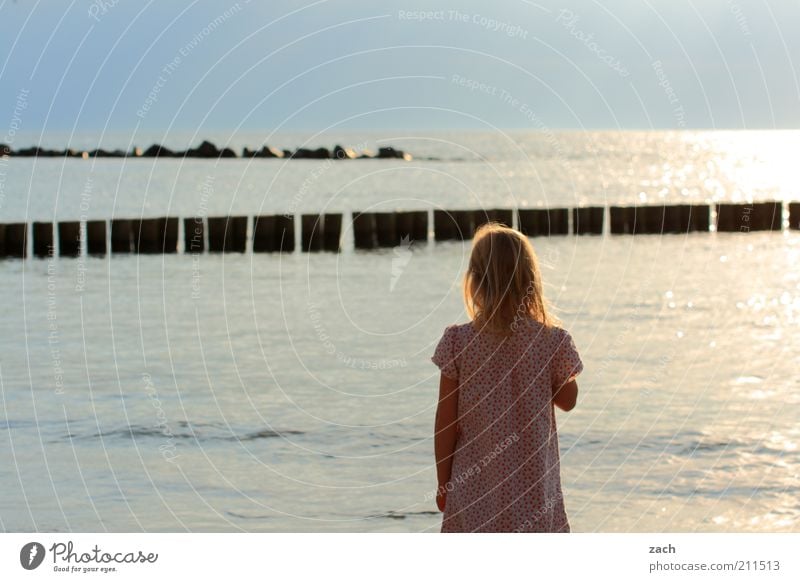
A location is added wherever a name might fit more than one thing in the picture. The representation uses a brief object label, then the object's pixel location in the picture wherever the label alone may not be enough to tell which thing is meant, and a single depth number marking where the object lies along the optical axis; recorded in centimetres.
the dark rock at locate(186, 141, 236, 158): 8619
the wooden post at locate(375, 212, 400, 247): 3044
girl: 498
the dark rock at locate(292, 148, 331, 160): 8252
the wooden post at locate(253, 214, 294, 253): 2959
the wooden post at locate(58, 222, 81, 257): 2845
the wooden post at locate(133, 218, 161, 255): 2912
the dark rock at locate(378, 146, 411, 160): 8341
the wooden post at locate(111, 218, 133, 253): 2853
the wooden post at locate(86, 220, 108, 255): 2877
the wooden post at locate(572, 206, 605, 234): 3291
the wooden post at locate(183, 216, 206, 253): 2853
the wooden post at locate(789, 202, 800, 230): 3400
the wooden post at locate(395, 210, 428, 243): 3036
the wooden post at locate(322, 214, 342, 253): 2879
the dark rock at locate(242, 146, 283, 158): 9188
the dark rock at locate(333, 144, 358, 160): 7206
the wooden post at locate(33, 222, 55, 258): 2858
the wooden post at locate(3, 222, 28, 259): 2812
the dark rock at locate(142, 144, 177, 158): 9850
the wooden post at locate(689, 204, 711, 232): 3425
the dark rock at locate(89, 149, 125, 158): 9531
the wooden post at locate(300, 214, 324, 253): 2977
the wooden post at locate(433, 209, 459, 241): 3158
